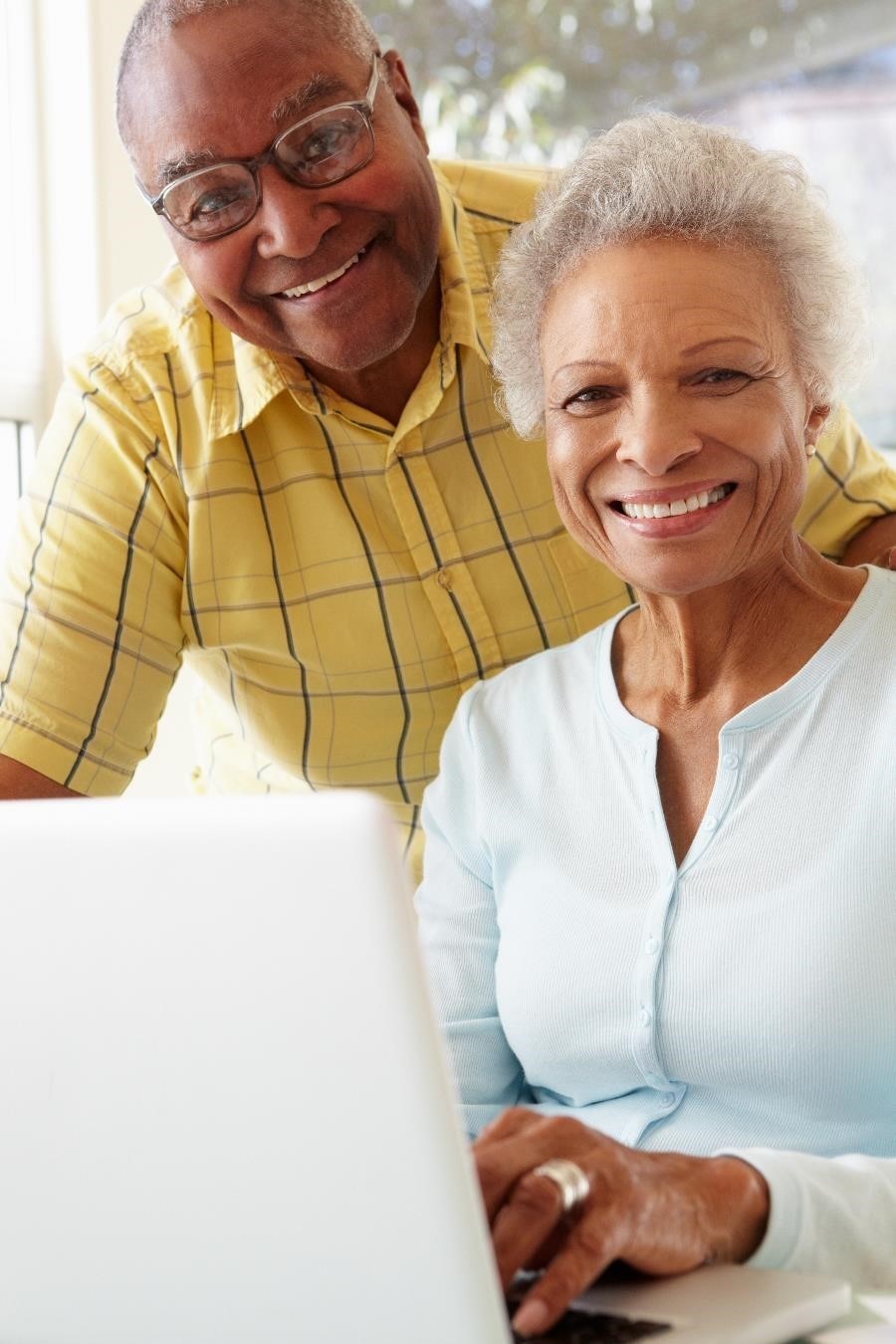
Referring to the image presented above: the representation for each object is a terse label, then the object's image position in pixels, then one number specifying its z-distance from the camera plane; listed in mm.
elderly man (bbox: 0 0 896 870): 1699
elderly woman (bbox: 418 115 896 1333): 1309
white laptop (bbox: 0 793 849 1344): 728
